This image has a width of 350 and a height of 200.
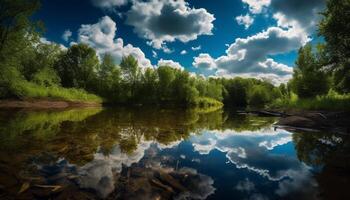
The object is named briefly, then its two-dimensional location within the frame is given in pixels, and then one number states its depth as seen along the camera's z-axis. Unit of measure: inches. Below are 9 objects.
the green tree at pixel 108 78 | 2084.2
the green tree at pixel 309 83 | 1045.3
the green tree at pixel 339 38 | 599.5
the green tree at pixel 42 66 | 1338.6
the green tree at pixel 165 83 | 2527.1
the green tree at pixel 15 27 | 899.4
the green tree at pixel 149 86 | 2352.6
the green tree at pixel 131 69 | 2367.1
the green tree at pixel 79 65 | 2074.4
